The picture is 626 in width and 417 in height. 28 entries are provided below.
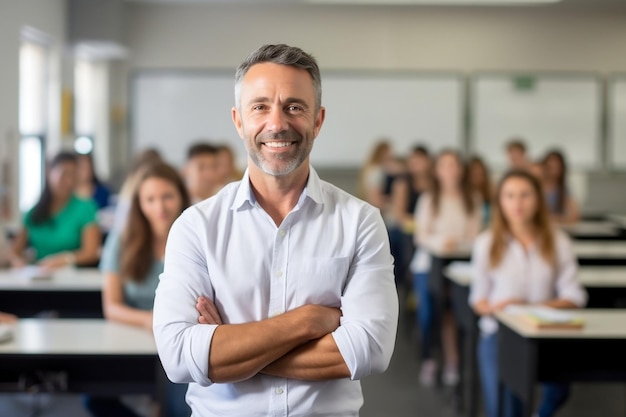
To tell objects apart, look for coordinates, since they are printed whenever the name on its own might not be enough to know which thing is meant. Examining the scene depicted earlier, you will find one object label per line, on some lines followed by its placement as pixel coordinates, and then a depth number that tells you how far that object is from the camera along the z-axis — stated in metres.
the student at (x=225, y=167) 6.37
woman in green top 5.62
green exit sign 11.64
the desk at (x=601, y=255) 6.28
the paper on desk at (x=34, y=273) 4.83
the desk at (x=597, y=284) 5.03
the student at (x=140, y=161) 5.46
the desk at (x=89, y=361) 3.22
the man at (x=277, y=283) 1.75
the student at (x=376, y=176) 9.73
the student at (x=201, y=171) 5.58
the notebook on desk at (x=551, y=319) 3.63
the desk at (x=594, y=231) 7.93
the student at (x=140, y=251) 3.64
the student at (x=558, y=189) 8.53
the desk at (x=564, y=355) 3.65
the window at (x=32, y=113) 8.56
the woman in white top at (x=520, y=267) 4.22
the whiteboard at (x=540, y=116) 11.64
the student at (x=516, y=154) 9.56
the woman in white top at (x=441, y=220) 6.42
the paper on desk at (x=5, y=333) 3.32
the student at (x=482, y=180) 7.55
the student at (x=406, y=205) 8.16
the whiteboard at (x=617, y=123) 11.64
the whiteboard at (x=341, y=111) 11.47
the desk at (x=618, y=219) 9.38
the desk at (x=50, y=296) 4.77
